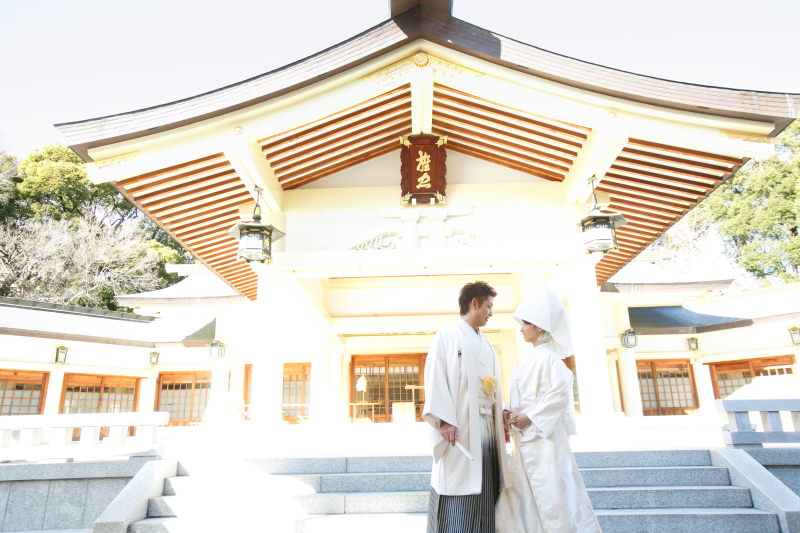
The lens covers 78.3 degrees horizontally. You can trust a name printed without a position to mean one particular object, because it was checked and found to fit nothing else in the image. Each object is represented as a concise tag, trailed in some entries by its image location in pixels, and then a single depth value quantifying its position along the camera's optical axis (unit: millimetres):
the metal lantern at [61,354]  10555
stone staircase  3582
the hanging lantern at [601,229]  4992
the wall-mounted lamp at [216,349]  10625
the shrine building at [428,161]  4633
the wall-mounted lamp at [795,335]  9633
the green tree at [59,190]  22109
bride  2561
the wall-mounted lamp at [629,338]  9945
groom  2508
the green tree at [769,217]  20328
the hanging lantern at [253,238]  4961
